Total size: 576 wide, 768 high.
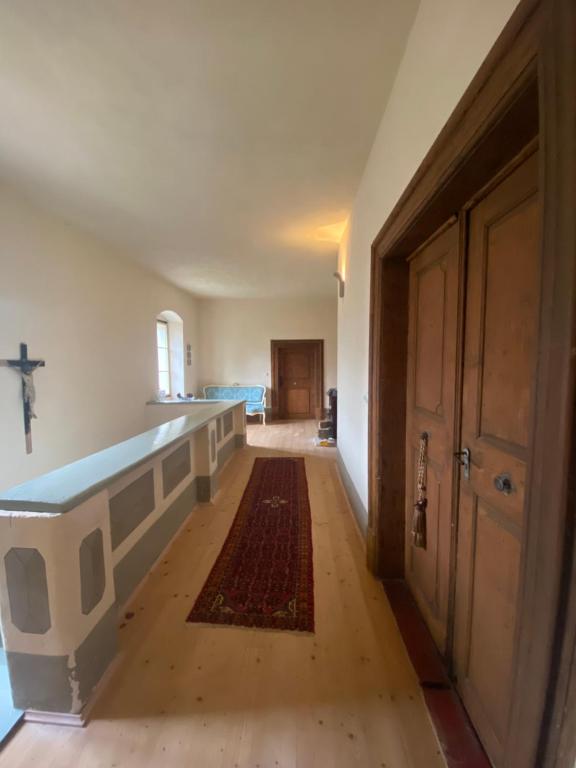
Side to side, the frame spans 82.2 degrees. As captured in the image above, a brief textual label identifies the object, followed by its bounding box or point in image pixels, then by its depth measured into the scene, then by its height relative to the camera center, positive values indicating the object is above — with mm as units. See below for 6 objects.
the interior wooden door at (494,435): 945 -232
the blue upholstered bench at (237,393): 7520 -638
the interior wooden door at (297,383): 7891 -433
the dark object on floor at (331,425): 5637 -1056
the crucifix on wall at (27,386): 2902 -184
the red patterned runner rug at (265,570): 1734 -1303
